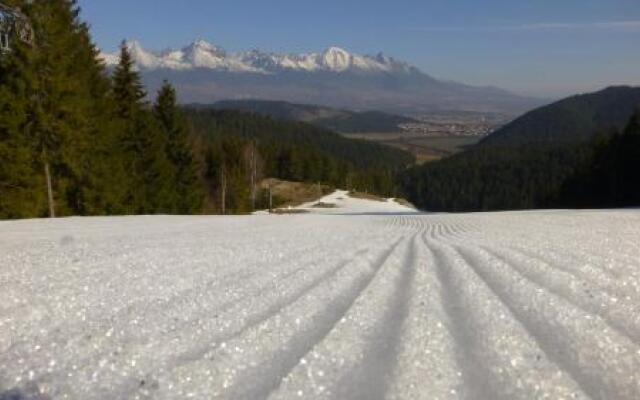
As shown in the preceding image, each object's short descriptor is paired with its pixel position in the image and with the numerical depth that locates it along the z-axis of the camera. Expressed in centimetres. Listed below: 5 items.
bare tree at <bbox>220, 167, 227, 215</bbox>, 6060
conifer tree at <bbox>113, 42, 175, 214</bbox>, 4197
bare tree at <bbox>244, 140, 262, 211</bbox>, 6738
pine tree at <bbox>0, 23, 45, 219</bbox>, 2903
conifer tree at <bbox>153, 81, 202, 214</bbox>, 4850
